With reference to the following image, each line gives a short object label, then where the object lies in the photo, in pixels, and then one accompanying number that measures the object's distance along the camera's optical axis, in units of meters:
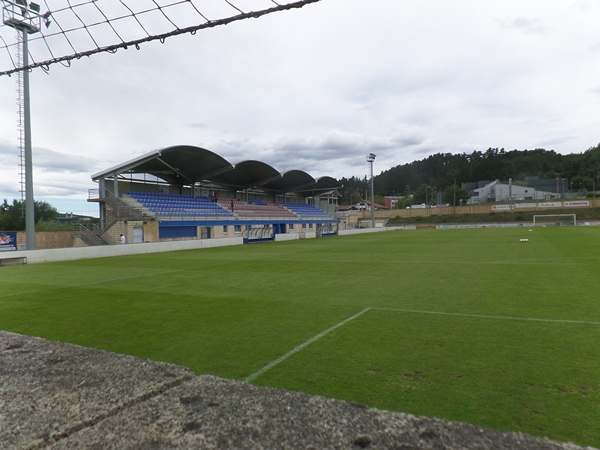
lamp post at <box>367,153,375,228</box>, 65.25
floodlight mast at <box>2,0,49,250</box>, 20.36
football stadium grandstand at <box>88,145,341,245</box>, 34.59
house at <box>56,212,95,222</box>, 63.80
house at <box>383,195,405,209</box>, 152.65
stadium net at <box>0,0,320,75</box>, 5.63
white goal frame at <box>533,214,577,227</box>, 68.72
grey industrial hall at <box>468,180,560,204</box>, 108.04
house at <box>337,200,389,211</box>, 120.12
